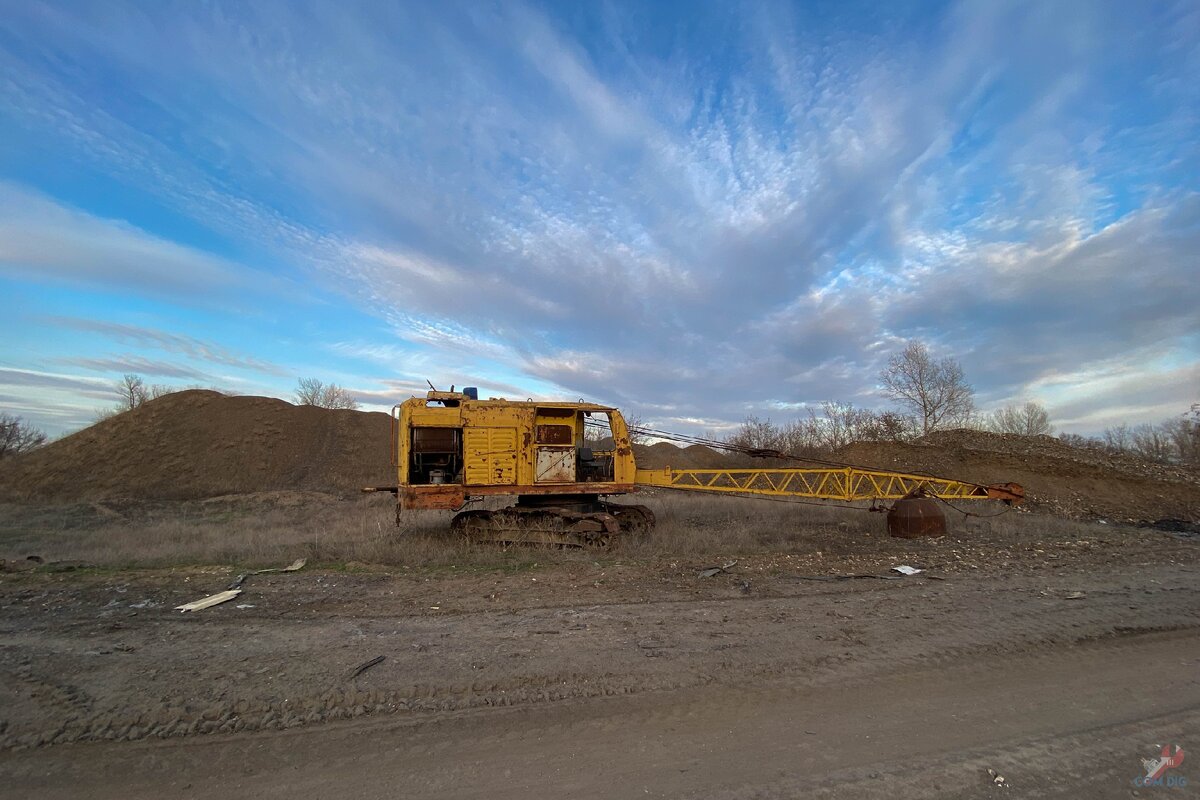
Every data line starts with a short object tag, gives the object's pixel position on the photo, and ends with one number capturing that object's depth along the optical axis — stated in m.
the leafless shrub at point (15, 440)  51.96
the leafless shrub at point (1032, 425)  49.09
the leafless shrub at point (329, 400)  63.00
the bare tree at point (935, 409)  39.66
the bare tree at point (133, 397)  58.93
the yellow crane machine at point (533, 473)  11.74
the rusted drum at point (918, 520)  12.57
